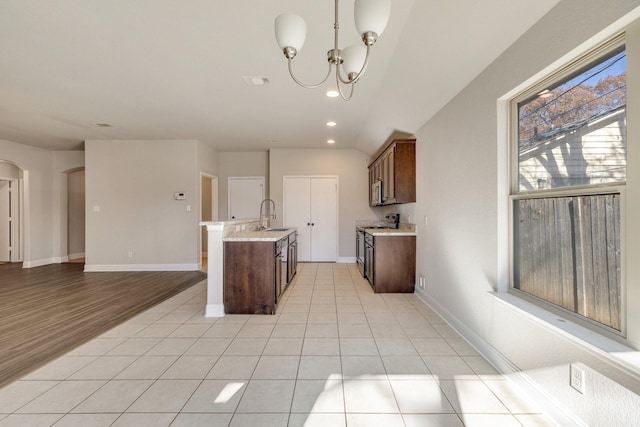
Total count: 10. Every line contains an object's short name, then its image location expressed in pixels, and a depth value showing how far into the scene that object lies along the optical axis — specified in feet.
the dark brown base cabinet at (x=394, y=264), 13.15
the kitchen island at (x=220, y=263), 10.35
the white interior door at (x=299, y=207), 20.76
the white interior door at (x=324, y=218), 20.81
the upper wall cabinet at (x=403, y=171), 13.55
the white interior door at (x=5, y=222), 21.21
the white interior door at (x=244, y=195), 21.77
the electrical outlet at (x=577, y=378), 4.47
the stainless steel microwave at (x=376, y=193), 16.06
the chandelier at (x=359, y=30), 4.25
